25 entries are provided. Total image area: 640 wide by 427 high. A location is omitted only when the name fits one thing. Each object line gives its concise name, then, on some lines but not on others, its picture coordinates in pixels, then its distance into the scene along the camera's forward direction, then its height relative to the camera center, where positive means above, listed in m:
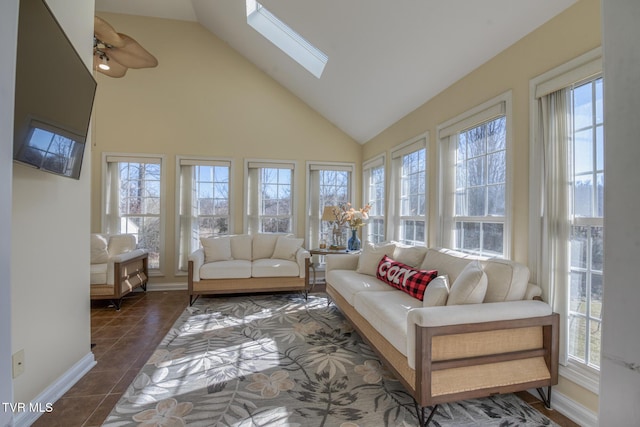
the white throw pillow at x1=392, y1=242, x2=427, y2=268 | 3.02 -0.44
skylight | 3.80 +2.40
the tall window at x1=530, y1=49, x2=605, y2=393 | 1.73 +0.08
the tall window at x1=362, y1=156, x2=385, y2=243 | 4.67 +0.34
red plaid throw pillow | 2.50 -0.59
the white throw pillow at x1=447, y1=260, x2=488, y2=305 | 1.82 -0.47
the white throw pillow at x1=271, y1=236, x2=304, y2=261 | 4.51 -0.53
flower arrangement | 4.51 -0.02
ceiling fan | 2.20 +1.39
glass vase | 4.55 -0.45
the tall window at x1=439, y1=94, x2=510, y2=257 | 2.40 +0.33
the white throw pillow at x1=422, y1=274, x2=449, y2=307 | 1.93 -0.54
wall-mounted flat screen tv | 1.41 +0.68
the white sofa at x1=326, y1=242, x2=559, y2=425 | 1.64 -0.76
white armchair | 3.69 -0.71
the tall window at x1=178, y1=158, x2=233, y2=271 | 4.79 +0.22
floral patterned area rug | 1.74 -1.24
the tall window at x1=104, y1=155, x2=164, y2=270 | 4.67 +0.20
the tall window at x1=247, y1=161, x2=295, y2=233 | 5.05 +0.31
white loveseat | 3.92 -0.72
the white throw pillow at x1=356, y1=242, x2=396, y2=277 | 3.41 -0.51
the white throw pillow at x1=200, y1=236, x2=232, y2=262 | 4.30 -0.53
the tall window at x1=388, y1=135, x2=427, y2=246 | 3.51 +0.30
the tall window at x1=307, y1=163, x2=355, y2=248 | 5.22 +0.44
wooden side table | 4.20 -0.58
